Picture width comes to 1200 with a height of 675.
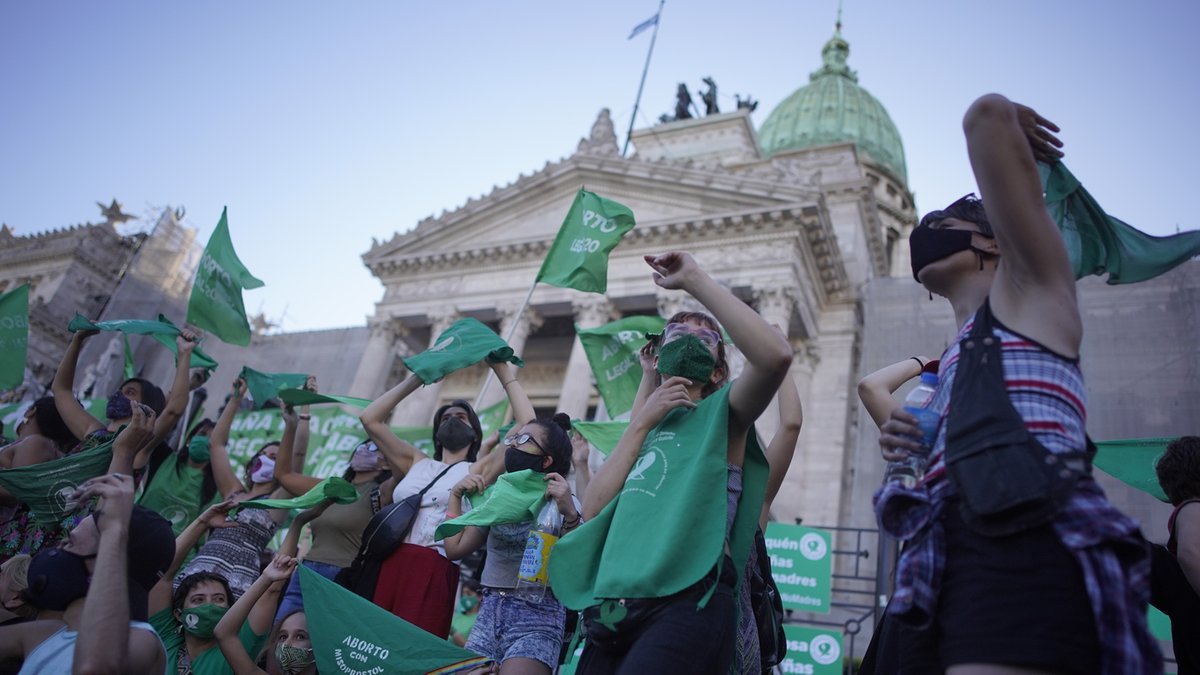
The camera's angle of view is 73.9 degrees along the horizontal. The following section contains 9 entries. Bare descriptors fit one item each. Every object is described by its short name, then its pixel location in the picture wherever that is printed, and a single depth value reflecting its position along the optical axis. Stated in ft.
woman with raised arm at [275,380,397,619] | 16.11
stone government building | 49.11
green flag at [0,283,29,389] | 27.22
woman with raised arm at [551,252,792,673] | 7.92
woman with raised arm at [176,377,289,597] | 16.38
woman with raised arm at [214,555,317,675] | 13.60
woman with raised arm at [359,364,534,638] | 14.38
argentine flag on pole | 93.25
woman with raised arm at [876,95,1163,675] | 5.59
